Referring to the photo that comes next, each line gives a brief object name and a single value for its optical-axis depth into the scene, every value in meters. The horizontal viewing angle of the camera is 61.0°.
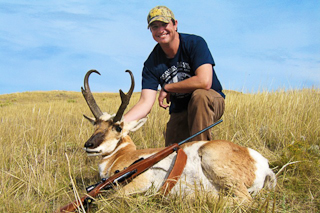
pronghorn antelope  2.72
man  4.03
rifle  2.71
